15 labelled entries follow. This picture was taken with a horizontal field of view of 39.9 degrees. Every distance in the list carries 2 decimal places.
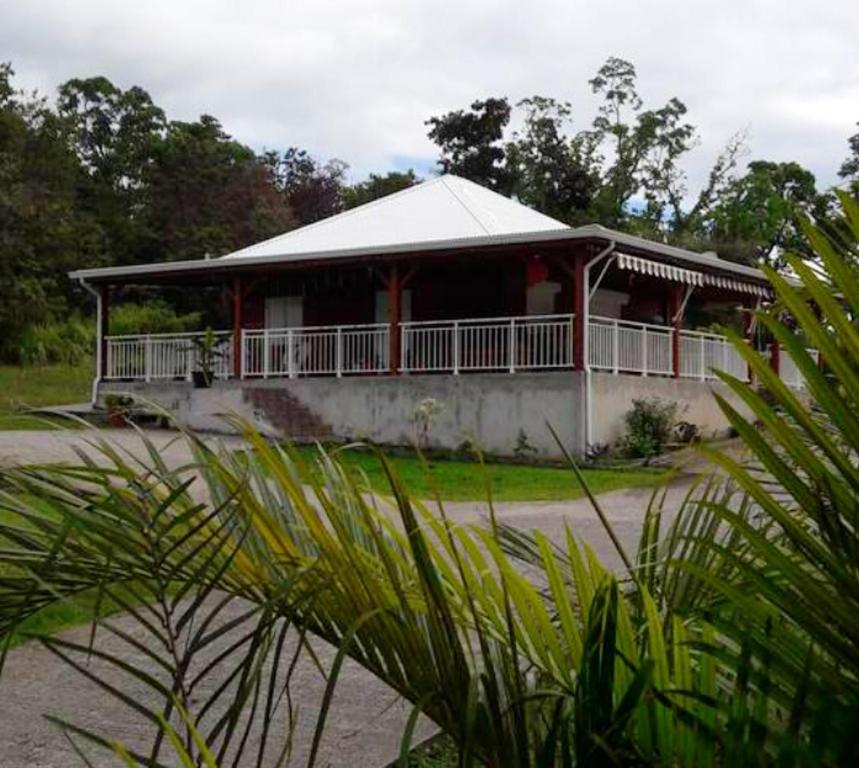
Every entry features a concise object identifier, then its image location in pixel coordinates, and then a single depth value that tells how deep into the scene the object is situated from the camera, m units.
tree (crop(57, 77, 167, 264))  46.41
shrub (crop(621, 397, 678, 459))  19.14
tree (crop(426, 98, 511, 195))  52.03
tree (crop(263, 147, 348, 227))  55.69
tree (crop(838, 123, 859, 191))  42.44
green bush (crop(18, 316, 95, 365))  33.16
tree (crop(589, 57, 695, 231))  51.06
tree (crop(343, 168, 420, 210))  52.16
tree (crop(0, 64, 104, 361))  34.09
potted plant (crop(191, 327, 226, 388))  22.92
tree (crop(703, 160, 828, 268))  39.09
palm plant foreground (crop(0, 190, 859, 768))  1.17
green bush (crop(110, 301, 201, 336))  29.44
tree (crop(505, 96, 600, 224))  48.44
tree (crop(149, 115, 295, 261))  45.47
